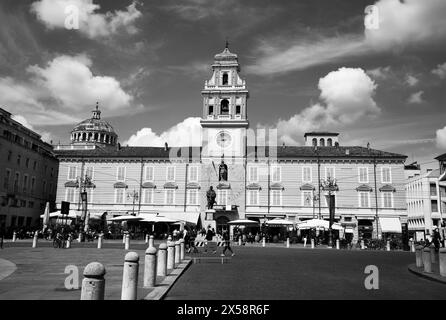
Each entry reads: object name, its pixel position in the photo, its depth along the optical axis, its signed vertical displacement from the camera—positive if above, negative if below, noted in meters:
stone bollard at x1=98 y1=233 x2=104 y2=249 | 24.95 -0.98
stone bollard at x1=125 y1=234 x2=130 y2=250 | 24.78 -1.07
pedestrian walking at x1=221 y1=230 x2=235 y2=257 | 19.62 -0.67
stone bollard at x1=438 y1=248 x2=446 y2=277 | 12.64 -0.87
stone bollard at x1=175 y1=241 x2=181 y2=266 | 15.24 -1.03
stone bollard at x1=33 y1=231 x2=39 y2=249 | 25.06 -1.08
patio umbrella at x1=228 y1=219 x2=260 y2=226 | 38.69 +0.61
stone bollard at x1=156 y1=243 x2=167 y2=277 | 11.79 -1.01
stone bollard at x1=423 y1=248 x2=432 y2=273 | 13.63 -0.93
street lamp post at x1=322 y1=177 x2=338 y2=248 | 32.28 +1.50
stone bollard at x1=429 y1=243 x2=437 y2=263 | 15.60 -0.73
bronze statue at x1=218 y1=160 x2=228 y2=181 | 47.65 +6.68
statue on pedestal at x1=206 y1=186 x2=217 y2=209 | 37.81 +2.87
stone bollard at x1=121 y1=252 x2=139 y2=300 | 7.68 -1.00
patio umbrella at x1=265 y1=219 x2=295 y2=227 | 38.88 +0.72
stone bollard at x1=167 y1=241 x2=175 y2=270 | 13.12 -0.95
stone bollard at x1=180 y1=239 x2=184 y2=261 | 16.54 -0.94
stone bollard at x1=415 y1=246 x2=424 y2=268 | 16.07 -1.00
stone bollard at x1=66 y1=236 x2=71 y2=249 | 24.39 -1.13
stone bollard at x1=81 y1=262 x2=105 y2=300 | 5.89 -0.84
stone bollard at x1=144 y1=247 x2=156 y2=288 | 9.66 -1.05
